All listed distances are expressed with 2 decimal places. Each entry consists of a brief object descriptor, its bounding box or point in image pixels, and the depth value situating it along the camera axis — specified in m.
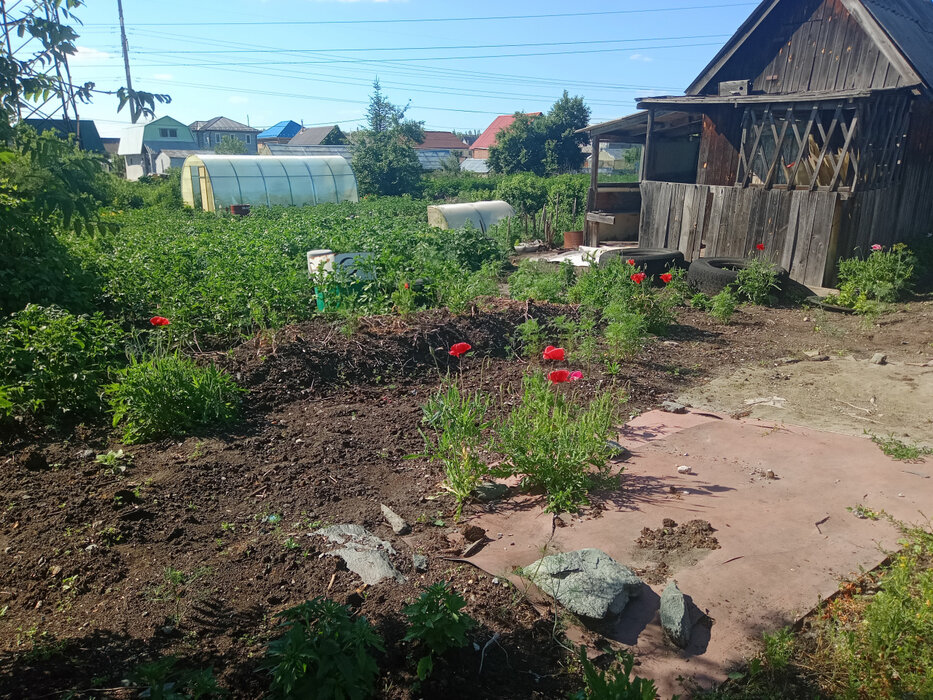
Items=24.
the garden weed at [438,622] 2.44
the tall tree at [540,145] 38.62
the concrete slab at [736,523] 2.83
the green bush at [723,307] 8.54
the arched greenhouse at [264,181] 23.09
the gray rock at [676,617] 2.69
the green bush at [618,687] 2.11
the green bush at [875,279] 9.52
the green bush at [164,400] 4.70
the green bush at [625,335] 6.45
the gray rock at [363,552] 3.14
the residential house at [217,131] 73.94
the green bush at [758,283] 9.50
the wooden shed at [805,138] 10.53
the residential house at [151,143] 48.03
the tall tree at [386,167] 30.16
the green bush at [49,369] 4.79
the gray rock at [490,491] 3.93
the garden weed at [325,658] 2.13
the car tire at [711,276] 9.64
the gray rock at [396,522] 3.61
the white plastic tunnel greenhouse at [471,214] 15.50
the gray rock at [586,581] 2.79
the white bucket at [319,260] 7.89
